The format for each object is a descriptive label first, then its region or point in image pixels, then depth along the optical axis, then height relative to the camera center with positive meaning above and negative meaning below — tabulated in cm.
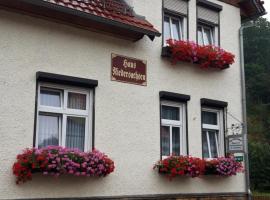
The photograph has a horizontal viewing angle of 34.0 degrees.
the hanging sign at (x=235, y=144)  1090 +50
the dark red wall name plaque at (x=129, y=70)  955 +206
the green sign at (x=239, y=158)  1113 +16
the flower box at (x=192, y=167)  963 -6
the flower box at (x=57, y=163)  756 +1
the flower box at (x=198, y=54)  1051 +267
